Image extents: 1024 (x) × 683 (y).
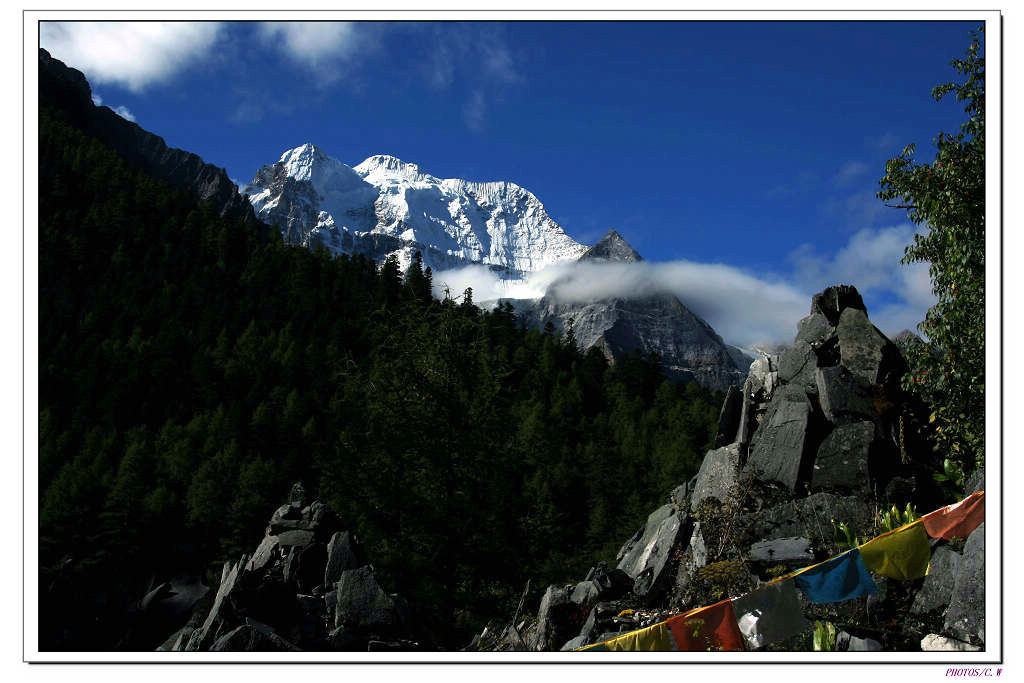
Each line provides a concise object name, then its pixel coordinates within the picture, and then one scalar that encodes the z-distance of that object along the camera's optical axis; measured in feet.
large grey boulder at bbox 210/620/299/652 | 27.78
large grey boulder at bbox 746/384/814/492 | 48.21
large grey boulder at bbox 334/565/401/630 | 37.96
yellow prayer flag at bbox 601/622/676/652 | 26.27
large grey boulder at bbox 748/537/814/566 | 36.76
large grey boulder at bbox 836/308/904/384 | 53.21
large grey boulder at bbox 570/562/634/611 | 41.63
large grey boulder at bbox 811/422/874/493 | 45.75
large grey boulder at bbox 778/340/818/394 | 56.30
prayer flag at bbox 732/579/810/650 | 26.73
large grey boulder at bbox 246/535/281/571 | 64.13
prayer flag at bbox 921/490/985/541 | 28.50
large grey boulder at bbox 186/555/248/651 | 31.89
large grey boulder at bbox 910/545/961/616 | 30.12
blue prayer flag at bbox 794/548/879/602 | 27.20
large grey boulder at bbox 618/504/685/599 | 42.75
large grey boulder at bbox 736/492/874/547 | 41.75
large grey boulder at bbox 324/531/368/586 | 52.37
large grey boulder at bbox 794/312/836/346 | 59.67
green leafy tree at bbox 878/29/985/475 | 34.06
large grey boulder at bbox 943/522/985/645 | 25.12
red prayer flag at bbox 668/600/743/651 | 26.63
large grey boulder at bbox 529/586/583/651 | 36.65
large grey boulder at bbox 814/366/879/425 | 51.16
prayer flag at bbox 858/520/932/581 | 28.04
